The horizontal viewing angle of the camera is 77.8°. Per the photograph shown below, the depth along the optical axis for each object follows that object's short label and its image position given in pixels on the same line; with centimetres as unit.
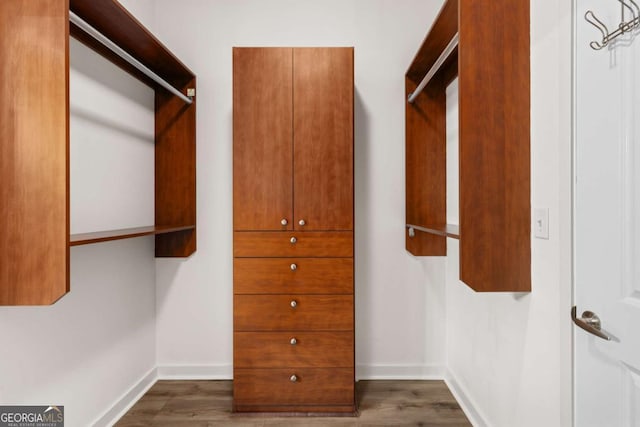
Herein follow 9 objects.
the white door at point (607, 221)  100
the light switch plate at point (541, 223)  135
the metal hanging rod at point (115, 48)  140
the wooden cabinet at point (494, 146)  143
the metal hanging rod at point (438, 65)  168
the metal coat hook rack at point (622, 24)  98
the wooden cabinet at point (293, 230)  214
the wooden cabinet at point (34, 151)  125
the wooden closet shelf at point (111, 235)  141
